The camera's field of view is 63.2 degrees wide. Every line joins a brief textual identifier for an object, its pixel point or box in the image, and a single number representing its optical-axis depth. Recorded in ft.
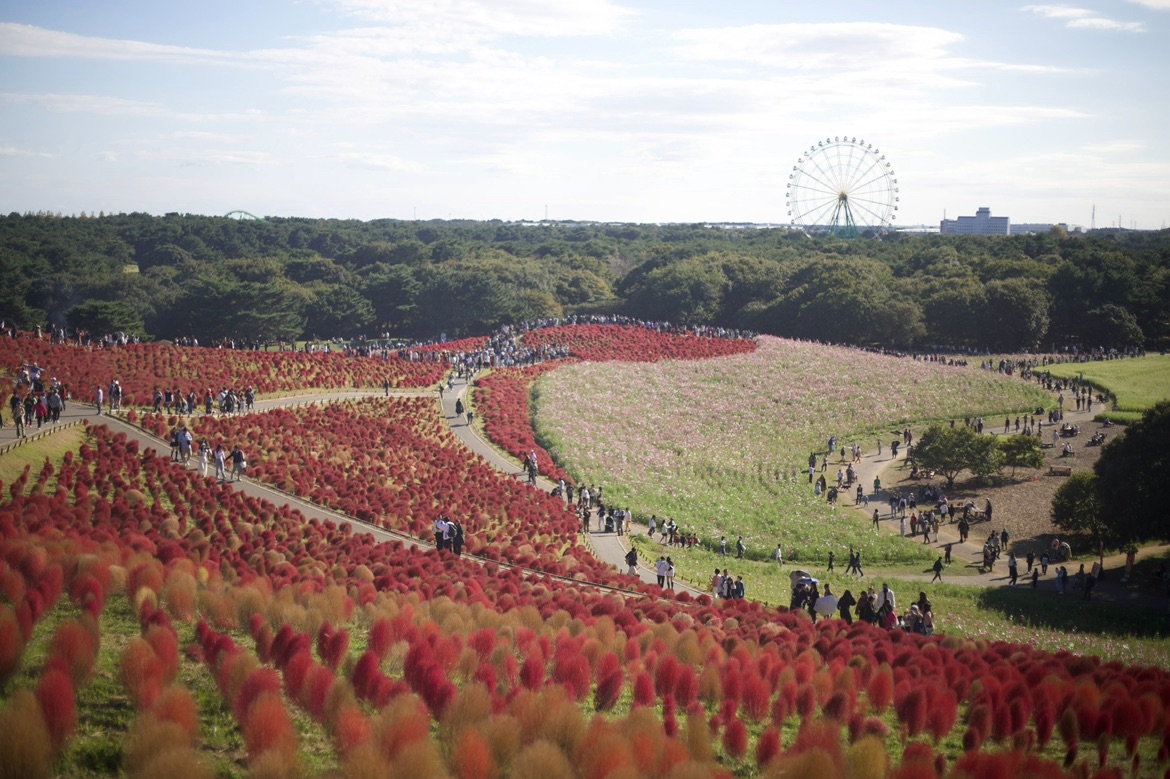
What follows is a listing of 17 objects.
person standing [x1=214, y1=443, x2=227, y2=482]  104.73
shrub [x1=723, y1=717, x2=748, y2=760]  38.75
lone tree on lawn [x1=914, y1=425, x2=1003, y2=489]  144.46
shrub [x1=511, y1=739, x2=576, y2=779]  30.37
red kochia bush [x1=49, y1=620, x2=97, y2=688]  36.70
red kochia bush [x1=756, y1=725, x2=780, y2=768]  36.09
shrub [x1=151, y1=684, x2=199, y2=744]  32.07
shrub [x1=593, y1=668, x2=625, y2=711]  43.24
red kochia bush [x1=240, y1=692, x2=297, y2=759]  30.99
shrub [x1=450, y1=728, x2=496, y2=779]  30.99
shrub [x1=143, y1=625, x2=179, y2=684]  37.52
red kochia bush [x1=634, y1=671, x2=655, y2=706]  43.37
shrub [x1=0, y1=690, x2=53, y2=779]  29.01
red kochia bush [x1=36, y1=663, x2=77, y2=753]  31.50
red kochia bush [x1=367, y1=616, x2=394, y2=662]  44.65
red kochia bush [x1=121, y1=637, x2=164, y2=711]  34.96
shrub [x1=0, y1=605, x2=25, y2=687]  36.29
